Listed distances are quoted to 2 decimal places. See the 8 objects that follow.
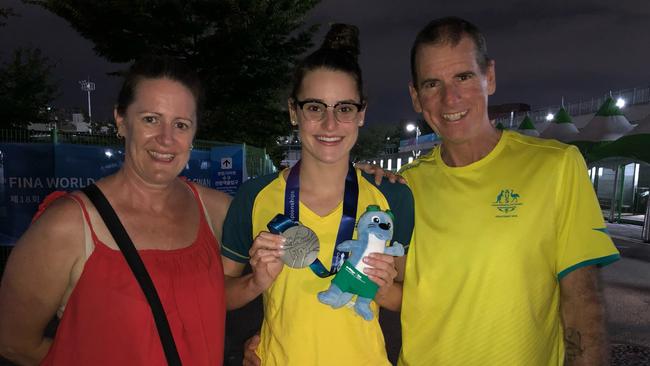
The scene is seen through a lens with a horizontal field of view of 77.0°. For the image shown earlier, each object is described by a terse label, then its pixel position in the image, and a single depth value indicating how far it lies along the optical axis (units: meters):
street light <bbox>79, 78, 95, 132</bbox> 69.31
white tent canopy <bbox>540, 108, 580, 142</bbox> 17.86
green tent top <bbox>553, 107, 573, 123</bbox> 18.61
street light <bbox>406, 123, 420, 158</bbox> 53.81
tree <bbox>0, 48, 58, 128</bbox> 18.66
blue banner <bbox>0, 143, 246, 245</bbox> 7.18
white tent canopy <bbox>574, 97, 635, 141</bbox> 15.13
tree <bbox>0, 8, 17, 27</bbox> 12.50
